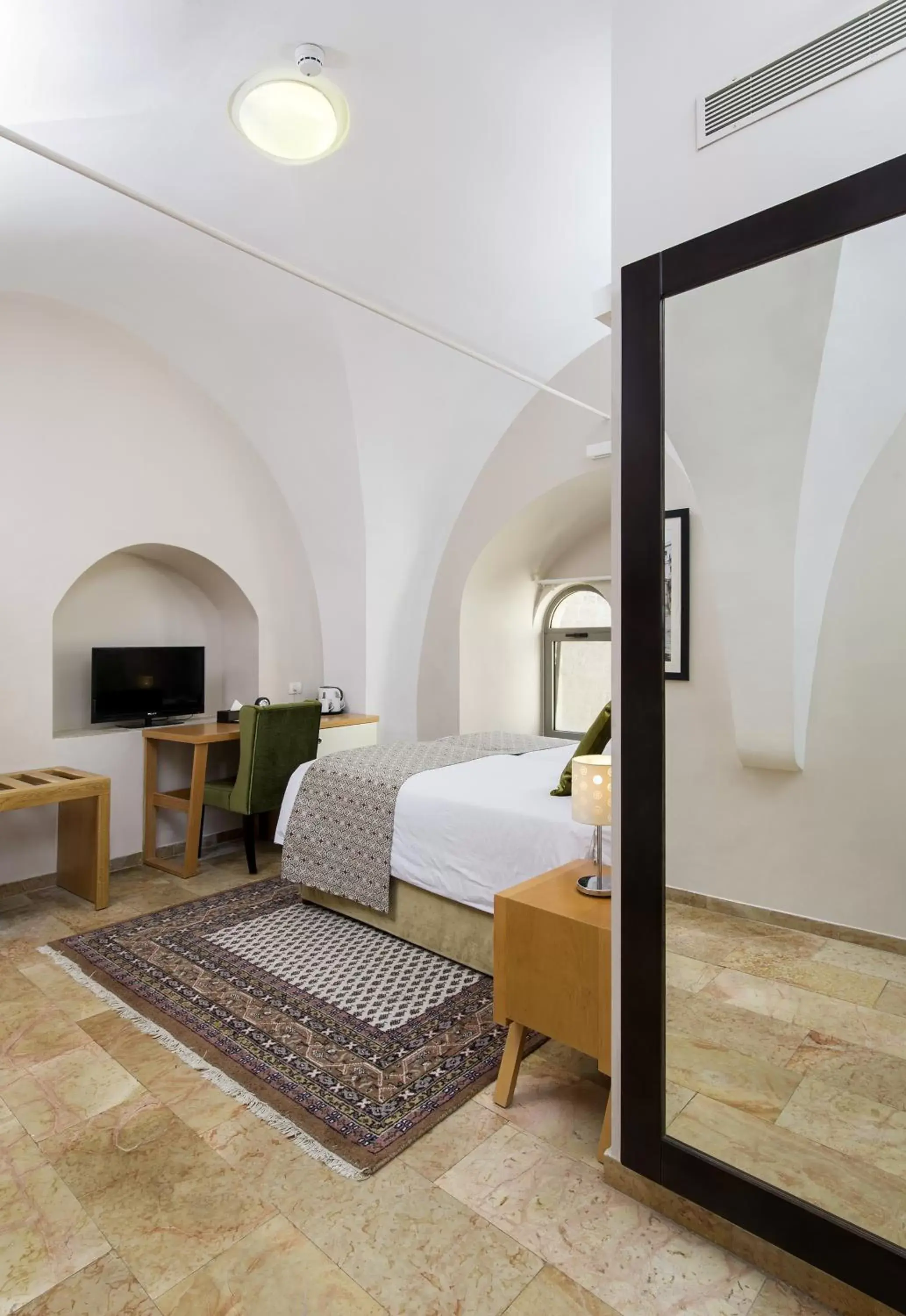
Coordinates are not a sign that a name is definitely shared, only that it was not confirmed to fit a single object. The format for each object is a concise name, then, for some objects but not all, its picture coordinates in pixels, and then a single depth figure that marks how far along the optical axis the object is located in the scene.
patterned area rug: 2.12
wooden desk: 4.31
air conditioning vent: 1.42
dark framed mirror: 1.41
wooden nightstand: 1.90
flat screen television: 4.57
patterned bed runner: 3.34
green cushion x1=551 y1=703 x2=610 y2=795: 2.82
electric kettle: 5.30
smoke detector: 2.69
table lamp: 2.19
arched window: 6.01
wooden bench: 3.57
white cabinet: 5.01
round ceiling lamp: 2.84
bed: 2.80
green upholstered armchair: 4.17
